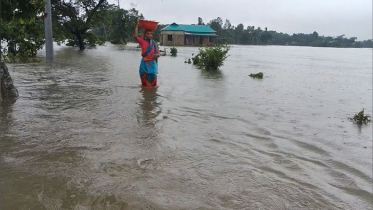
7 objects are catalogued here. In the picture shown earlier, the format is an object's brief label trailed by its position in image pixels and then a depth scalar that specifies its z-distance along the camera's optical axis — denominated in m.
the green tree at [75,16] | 24.03
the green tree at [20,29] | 4.66
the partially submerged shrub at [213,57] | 15.66
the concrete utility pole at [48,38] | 15.08
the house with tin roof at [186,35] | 52.12
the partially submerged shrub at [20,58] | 14.72
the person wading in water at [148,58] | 8.11
